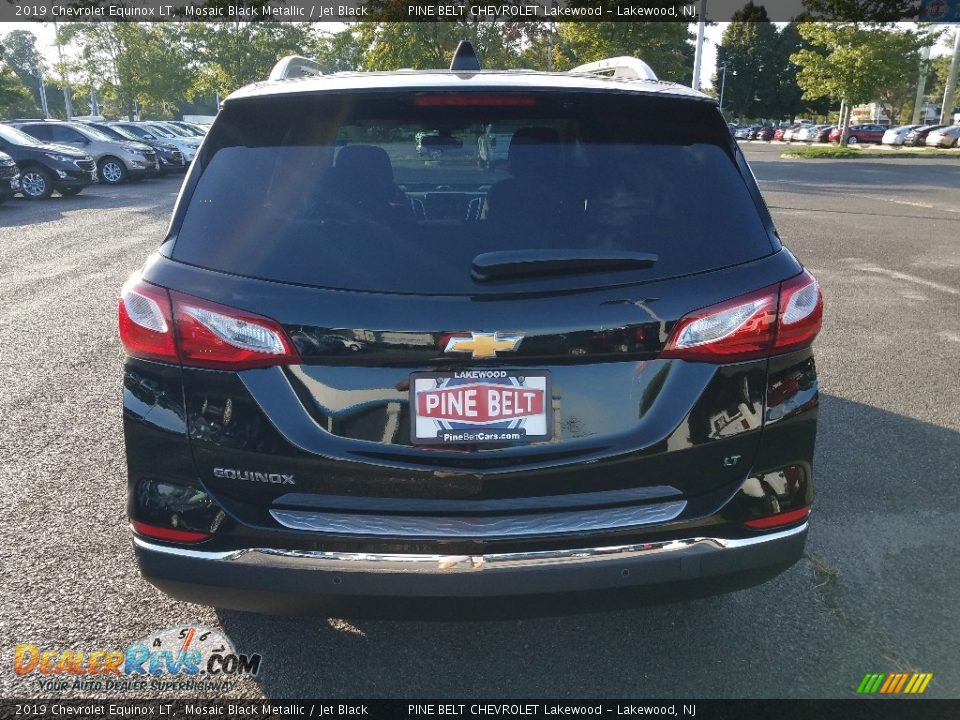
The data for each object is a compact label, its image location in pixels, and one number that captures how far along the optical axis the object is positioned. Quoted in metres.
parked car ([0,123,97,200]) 18.50
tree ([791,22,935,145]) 39.56
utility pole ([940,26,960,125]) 49.31
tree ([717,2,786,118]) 87.31
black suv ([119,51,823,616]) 2.04
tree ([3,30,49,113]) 112.38
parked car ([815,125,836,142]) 60.27
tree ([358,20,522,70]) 40.28
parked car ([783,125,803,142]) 65.94
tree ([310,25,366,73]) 43.88
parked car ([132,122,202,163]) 27.19
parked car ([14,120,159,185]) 21.47
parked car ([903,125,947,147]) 52.12
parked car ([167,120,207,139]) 31.04
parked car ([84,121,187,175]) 24.82
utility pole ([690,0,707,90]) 30.12
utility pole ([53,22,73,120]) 44.75
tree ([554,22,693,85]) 38.28
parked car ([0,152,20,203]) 16.72
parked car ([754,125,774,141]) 73.25
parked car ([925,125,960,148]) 47.84
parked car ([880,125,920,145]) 52.53
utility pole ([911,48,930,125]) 55.75
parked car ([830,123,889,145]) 57.91
